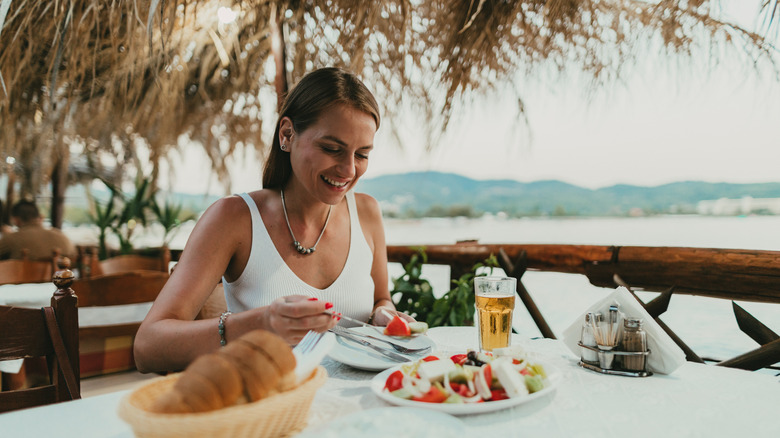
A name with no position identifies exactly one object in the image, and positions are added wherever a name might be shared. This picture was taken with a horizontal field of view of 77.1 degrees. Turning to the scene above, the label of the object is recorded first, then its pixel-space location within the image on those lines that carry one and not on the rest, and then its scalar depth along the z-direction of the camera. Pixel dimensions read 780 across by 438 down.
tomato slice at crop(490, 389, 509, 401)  0.81
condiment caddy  1.00
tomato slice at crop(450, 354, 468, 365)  0.96
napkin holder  0.99
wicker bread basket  0.54
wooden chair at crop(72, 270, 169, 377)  2.35
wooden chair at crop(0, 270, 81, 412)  1.09
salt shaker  1.04
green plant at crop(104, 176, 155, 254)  4.53
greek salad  0.80
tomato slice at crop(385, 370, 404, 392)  0.84
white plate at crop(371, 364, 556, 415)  0.76
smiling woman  1.23
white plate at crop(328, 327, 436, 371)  1.03
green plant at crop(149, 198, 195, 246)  4.80
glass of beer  1.18
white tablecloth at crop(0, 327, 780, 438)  0.74
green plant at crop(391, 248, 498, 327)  2.69
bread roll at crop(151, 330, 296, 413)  0.57
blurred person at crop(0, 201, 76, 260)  4.41
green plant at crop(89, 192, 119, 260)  4.53
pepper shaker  1.00
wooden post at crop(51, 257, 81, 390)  1.18
